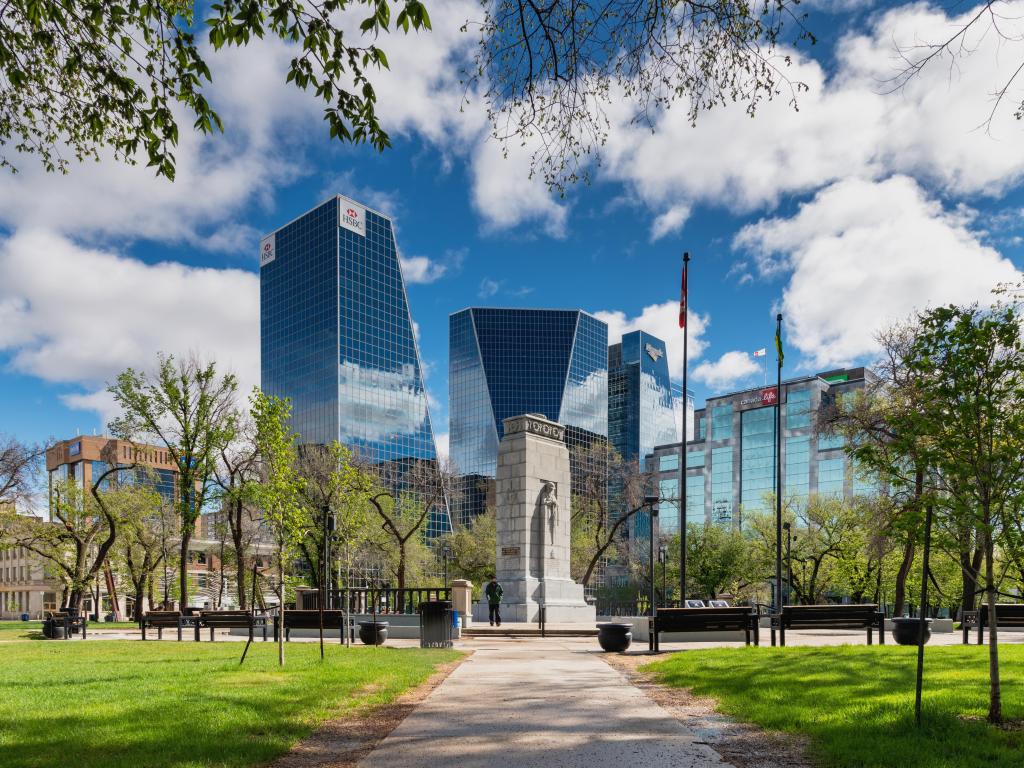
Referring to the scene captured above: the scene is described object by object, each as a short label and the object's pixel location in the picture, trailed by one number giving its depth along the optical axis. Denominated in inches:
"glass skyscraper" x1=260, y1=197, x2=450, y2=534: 5339.6
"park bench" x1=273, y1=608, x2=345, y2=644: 876.6
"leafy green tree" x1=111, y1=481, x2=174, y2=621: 1784.0
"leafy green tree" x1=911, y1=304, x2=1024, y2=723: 333.7
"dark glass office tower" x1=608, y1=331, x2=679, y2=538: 7308.1
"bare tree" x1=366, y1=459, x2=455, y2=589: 2060.8
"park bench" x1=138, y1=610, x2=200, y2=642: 997.8
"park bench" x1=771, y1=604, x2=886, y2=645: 784.3
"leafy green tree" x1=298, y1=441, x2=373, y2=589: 1358.3
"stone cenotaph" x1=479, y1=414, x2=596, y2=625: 1134.4
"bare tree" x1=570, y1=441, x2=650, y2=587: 2057.1
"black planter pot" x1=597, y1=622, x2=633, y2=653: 758.5
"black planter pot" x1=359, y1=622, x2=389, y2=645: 820.6
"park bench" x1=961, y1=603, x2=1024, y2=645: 800.9
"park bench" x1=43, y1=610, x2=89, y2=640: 1140.2
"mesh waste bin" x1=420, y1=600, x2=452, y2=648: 791.7
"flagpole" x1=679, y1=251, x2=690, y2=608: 1111.6
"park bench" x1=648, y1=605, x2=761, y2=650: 744.3
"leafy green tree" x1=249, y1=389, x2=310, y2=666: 626.8
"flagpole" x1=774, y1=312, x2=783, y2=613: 1176.8
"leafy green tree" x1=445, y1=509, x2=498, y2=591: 2396.7
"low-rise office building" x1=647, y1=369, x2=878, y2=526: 5088.6
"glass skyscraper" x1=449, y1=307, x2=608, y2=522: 6471.5
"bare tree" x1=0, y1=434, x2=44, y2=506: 1389.0
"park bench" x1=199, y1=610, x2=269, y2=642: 924.6
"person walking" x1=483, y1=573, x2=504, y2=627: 1075.3
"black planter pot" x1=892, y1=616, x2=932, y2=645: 704.4
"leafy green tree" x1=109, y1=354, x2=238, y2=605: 1384.1
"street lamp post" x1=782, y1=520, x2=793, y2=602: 1757.1
